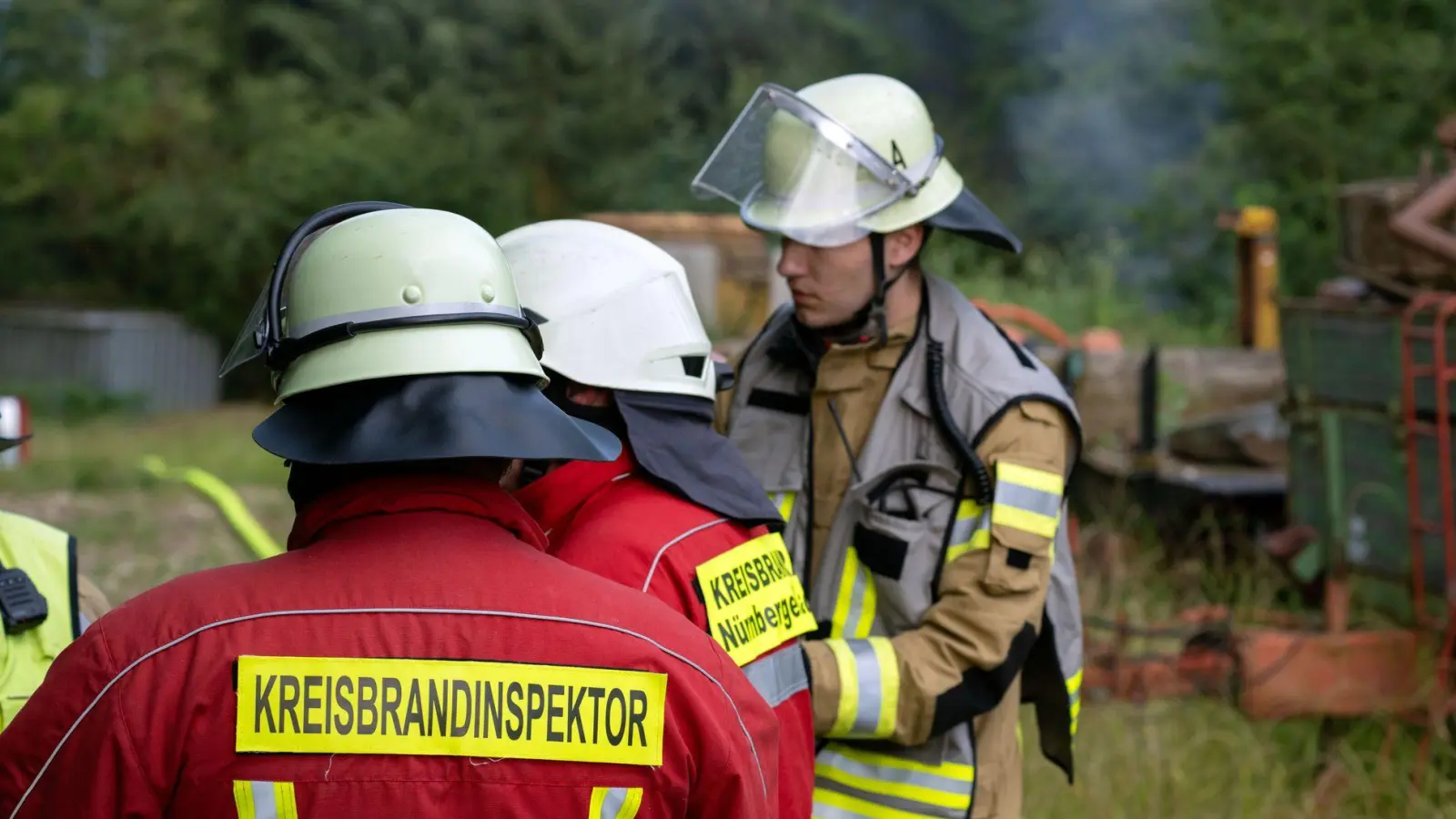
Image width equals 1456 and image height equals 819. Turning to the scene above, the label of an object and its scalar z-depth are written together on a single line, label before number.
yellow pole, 8.83
